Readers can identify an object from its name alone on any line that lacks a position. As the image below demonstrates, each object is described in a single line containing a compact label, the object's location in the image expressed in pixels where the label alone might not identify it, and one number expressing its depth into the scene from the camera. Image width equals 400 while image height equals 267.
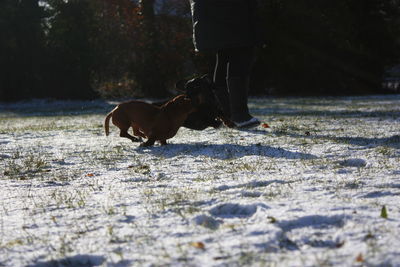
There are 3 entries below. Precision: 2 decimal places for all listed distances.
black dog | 9.52
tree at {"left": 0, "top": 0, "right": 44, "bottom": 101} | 36.97
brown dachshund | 9.48
